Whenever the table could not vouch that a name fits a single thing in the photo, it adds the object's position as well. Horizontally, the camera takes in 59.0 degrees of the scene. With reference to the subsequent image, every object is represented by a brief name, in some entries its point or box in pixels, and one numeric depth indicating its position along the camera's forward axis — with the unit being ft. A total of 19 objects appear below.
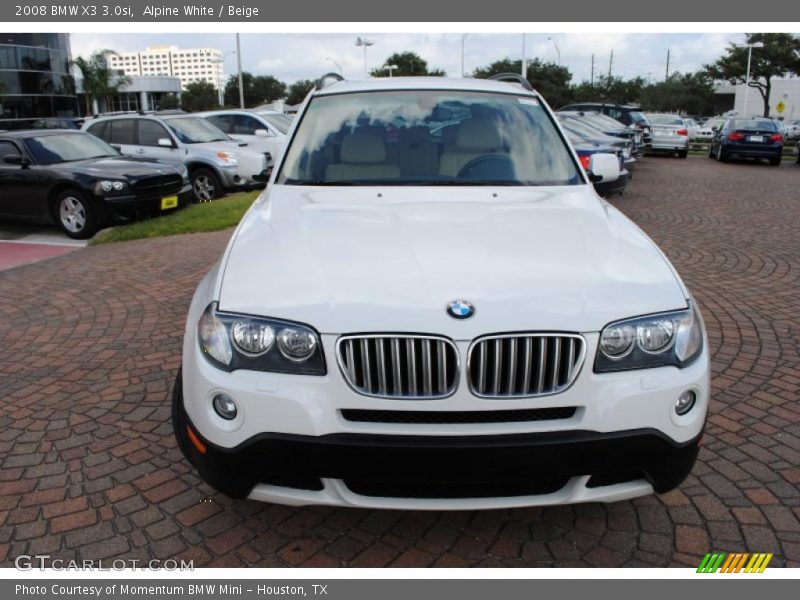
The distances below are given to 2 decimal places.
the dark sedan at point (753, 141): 72.54
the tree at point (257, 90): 263.70
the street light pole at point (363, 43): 129.39
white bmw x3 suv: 7.81
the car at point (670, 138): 82.12
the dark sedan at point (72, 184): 32.32
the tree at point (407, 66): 216.33
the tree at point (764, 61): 190.39
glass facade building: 134.92
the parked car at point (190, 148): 42.14
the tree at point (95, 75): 158.92
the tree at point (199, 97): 256.73
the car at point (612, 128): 58.85
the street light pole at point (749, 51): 191.10
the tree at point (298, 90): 233.02
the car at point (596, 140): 42.57
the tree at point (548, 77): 209.97
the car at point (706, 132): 129.90
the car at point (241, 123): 51.90
